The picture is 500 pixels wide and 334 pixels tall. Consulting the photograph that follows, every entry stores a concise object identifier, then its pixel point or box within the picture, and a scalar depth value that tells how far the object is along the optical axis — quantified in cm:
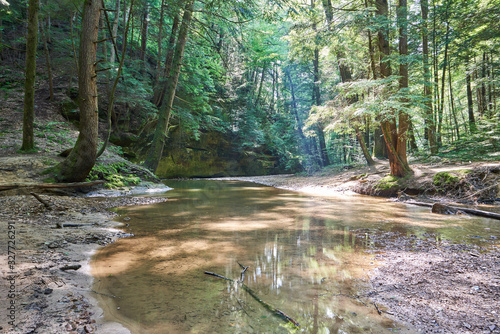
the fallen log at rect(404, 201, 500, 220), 538
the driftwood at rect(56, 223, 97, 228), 399
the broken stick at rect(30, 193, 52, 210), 466
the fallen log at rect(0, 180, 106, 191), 524
